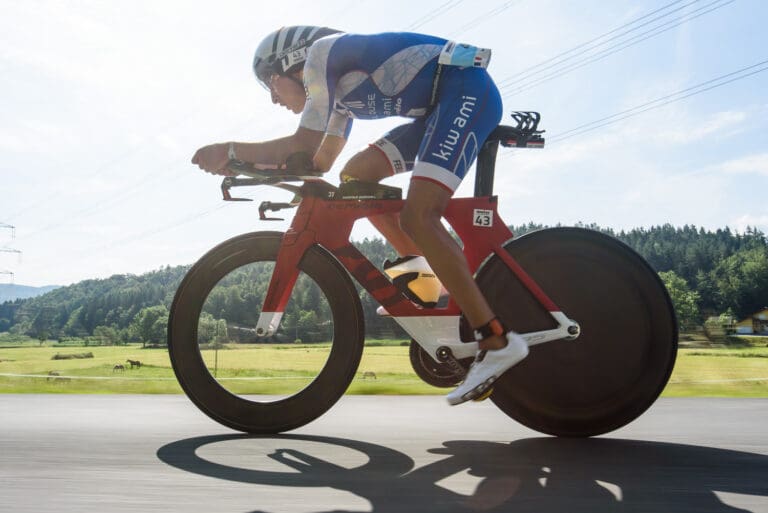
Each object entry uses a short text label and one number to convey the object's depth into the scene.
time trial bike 3.17
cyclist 3.05
